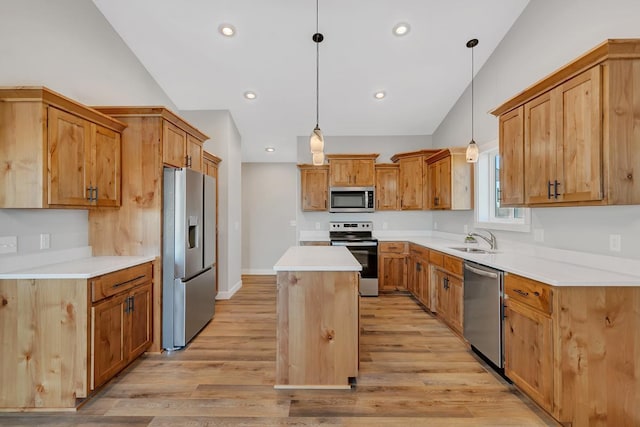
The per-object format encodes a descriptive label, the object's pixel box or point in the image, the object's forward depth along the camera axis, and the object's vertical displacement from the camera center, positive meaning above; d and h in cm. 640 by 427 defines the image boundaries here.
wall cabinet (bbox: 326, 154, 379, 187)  496 +75
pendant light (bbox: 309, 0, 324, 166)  256 +68
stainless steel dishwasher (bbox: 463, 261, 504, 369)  232 -84
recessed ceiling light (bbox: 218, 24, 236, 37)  315 +205
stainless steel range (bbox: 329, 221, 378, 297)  457 -68
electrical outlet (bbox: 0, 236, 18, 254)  203 -20
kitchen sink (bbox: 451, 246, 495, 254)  316 -42
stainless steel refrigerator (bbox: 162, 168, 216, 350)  282 -44
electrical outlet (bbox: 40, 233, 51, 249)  230 -20
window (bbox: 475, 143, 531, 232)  358 +28
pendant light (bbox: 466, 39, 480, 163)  298 +63
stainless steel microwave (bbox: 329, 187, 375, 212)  497 +27
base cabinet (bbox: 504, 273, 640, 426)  172 -85
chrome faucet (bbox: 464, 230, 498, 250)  331 -30
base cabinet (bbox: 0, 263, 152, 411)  194 -86
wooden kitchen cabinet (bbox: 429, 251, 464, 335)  309 -85
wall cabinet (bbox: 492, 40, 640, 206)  175 +56
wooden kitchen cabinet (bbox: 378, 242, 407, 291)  471 -84
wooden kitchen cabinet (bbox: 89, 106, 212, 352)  276 +8
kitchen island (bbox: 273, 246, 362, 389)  217 -86
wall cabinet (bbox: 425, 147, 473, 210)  400 +48
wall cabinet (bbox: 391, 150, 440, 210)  485 +60
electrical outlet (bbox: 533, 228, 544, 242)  269 -20
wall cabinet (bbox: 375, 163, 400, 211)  506 +49
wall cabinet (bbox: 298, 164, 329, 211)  513 +48
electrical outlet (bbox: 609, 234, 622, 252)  199 -20
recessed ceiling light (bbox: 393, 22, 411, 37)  317 +207
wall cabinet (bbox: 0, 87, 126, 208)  198 +48
